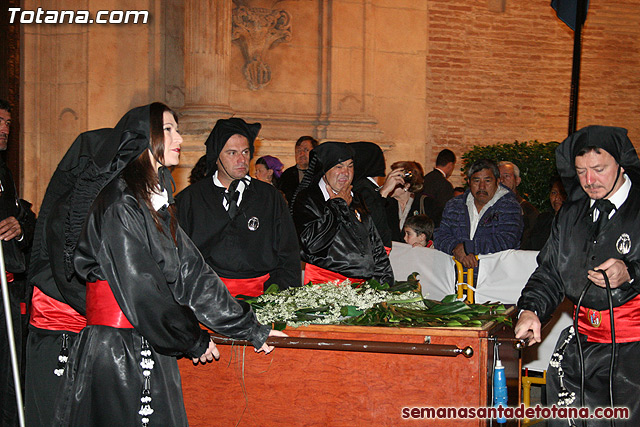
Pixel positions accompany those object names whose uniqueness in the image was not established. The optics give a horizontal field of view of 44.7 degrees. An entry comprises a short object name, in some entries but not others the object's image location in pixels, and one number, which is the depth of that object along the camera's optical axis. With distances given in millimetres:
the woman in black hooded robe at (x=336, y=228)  5359
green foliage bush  8680
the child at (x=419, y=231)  7191
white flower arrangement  4180
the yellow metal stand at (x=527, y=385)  6031
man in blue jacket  6711
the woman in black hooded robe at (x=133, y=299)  3342
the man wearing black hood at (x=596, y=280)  3707
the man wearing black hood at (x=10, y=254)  5449
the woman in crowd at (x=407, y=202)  8250
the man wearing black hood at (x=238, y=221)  5051
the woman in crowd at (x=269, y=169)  8773
